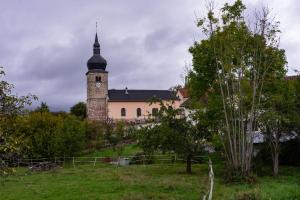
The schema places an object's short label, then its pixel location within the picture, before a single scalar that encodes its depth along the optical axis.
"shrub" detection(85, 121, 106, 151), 74.12
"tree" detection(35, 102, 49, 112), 74.23
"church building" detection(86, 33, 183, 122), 115.44
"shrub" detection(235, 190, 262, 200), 17.98
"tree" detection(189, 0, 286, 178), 31.83
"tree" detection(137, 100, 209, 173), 38.00
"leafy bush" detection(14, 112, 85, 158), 59.66
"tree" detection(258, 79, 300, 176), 32.50
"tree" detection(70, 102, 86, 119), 121.31
